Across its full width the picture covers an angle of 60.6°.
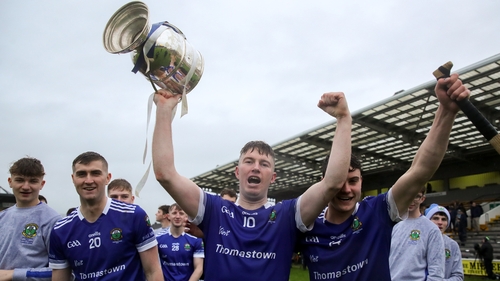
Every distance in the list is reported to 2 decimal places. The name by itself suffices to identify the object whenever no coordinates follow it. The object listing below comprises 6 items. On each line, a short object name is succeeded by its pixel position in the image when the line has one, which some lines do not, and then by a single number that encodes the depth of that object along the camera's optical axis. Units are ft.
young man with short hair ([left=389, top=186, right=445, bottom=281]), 13.62
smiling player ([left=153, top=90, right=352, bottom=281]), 9.03
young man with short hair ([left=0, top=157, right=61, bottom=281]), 12.32
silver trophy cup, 8.63
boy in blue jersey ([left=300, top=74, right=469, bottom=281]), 8.96
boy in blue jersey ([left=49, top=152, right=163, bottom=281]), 11.51
